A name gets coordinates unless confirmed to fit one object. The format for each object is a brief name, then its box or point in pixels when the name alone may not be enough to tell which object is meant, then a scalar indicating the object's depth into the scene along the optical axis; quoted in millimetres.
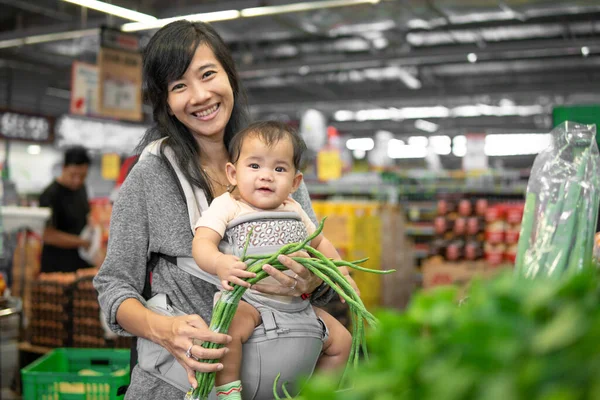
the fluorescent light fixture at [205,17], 7582
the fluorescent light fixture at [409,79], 16378
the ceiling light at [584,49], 11266
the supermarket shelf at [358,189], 10258
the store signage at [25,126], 15276
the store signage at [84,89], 9320
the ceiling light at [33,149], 22933
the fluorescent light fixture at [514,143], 24469
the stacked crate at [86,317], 5191
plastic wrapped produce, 1354
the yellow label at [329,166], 11234
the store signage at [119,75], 7980
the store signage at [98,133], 12703
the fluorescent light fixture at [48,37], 10266
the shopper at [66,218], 5980
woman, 1701
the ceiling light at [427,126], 23884
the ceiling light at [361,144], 27672
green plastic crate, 2373
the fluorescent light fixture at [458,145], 25745
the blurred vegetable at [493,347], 489
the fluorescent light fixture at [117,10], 6688
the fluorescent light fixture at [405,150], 28078
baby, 1623
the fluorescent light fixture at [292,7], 7698
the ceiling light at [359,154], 27123
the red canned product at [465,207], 8719
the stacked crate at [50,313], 5359
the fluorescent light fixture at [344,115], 21797
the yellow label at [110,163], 13234
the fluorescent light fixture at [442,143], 25812
